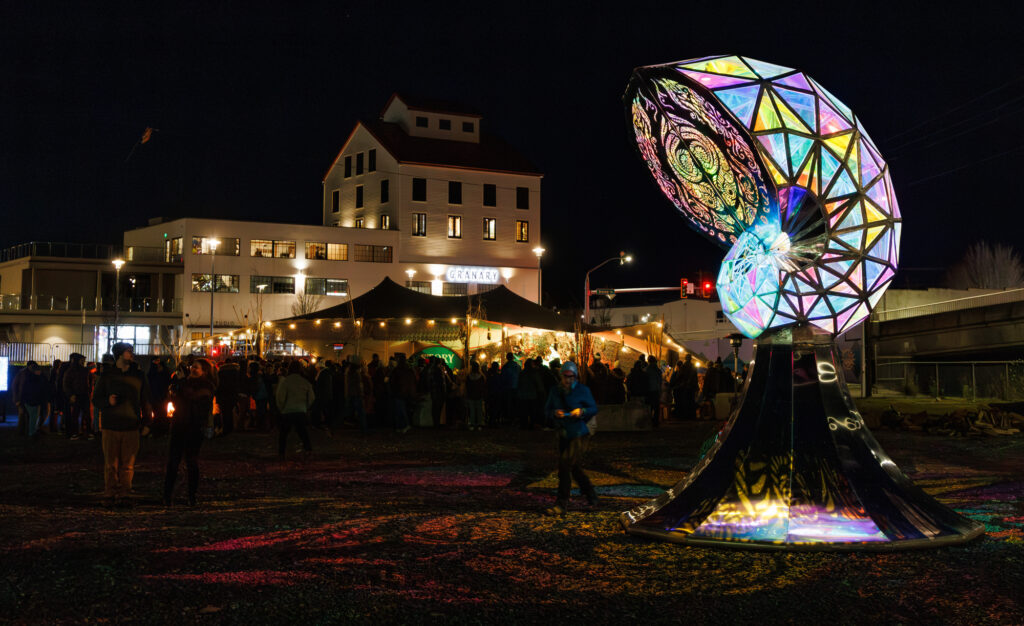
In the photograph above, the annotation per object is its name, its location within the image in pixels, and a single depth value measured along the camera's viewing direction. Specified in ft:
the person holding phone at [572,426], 32.60
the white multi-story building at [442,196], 197.98
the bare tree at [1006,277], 214.07
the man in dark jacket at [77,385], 59.21
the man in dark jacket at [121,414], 34.12
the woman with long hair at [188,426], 33.78
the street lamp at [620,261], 133.69
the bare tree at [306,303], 184.14
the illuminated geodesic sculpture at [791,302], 26.20
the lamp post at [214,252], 179.45
